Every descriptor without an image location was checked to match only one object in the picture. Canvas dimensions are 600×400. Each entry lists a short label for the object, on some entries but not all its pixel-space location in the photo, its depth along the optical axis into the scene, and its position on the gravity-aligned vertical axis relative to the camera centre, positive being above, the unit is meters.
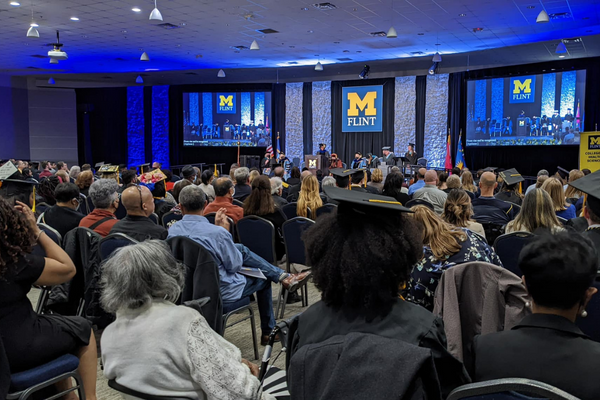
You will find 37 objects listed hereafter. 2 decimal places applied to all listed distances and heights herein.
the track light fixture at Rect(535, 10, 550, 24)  9.19 +2.59
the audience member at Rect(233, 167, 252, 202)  6.33 -0.37
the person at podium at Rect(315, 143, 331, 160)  15.90 +0.16
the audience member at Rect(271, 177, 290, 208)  5.88 -0.40
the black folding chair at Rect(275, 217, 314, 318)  4.36 -0.78
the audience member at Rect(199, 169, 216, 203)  6.47 -0.38
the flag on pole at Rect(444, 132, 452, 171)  15.26 -0.07
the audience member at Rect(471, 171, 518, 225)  4.46 -0.47
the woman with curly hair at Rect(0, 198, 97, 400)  2.08 -0.61
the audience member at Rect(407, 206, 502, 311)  2.50 -0.49
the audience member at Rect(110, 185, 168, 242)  3.39 -0.44
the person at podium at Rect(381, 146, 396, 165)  15.13 +0.02
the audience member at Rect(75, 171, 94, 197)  6.36 -0.28
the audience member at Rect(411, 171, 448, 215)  5.62 -0.45
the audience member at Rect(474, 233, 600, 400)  1.31 -0.50
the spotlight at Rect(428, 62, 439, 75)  14.42 +2.59
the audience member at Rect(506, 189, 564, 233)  3.31 -0.39
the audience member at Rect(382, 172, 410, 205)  5.73 -0.33
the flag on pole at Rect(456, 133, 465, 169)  15.11 +0.08
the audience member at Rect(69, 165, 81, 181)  9.36 -0.29
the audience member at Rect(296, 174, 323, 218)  5.33 -0.44
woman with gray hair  1.76 -0.68
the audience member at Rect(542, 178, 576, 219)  4.40 -0.38
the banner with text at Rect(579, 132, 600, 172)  10.41 +0.11
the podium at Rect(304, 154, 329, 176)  15.59 -0.20
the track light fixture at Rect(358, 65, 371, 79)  15.52 +2.67
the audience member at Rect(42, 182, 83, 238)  4.10 -0.47
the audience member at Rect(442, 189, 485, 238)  3.37 -0.35
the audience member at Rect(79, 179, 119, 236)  3.71 -0.39
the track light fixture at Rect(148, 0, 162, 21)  8.34 +2.40
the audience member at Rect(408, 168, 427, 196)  7.15 -0.42
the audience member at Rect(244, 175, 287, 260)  4.65 -0.45
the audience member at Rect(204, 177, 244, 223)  4.82 -0.45
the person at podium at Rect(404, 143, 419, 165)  15.01 +0.04
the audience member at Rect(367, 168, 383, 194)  7.41 -0.34
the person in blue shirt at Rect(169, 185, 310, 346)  3.14 -0.64
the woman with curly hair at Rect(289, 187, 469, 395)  1.24 -0.33
